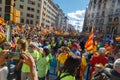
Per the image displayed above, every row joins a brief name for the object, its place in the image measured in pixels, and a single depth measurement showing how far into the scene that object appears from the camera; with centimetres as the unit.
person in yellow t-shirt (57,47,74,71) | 253
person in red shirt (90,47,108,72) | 244
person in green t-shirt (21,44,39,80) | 208
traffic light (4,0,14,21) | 316
